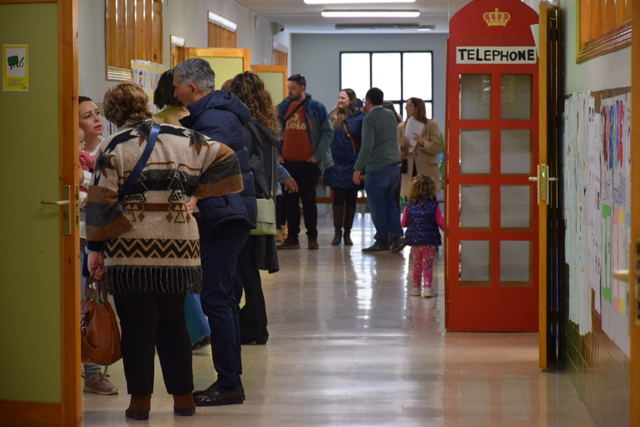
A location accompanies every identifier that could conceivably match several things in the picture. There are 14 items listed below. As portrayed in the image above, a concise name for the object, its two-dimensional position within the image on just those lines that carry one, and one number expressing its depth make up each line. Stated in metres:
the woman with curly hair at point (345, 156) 19.56
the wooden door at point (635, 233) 4.96
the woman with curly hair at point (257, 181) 9.73
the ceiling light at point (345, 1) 23.72
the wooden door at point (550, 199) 9.34
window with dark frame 35.44
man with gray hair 8.13
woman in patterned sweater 7.27
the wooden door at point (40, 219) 7.49
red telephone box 11.06
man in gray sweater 17.83
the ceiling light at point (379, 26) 30.43
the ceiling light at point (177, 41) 17.94
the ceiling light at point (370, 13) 26.40
